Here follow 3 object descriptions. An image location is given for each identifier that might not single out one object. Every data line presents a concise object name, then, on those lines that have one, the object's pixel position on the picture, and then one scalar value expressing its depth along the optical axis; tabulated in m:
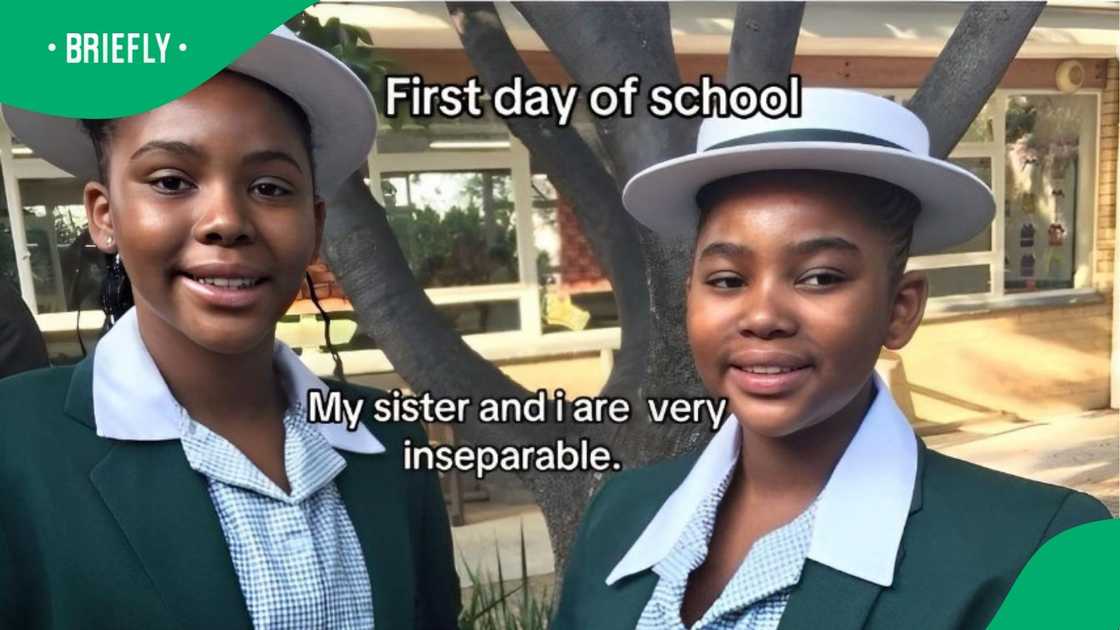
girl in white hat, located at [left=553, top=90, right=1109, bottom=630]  1.06
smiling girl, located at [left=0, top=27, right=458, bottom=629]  1.12
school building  3.53
